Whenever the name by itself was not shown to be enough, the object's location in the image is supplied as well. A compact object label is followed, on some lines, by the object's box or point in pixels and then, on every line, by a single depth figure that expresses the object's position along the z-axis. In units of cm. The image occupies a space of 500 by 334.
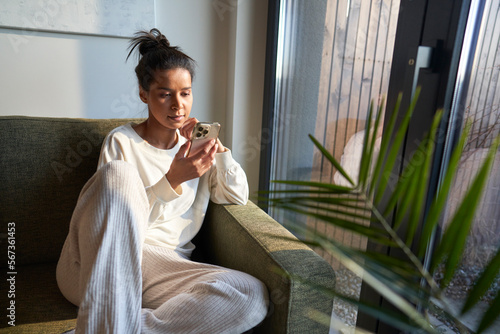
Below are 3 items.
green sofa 94
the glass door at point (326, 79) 116
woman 84
